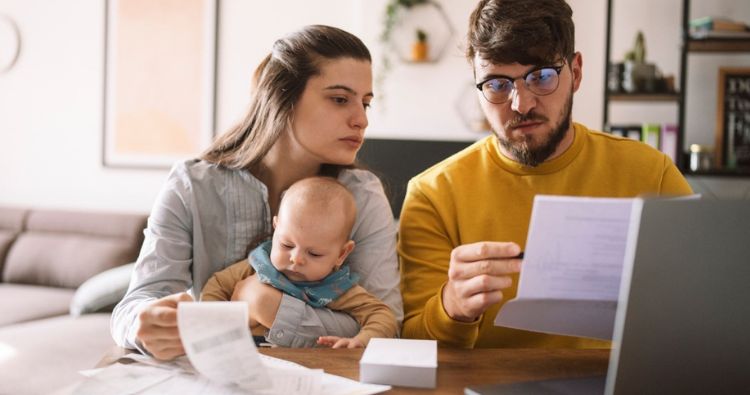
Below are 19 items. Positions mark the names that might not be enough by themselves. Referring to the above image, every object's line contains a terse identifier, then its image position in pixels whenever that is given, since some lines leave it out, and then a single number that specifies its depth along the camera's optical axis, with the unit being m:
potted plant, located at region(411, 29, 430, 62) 3.43
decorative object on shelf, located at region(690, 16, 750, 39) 2.90
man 1.43
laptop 0.71
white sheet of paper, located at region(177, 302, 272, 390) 0.83
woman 1.31
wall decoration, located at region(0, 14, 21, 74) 4.25
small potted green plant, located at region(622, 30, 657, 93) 3.03
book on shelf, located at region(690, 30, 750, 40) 2.89
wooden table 0.97
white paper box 0.92
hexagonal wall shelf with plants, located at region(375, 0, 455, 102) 3.46
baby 1.31
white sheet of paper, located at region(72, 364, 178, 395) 0.89
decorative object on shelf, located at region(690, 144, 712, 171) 2.98
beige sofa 2.29
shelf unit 2.91
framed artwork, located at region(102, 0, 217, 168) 3.88
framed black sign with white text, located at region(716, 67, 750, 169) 3.03
